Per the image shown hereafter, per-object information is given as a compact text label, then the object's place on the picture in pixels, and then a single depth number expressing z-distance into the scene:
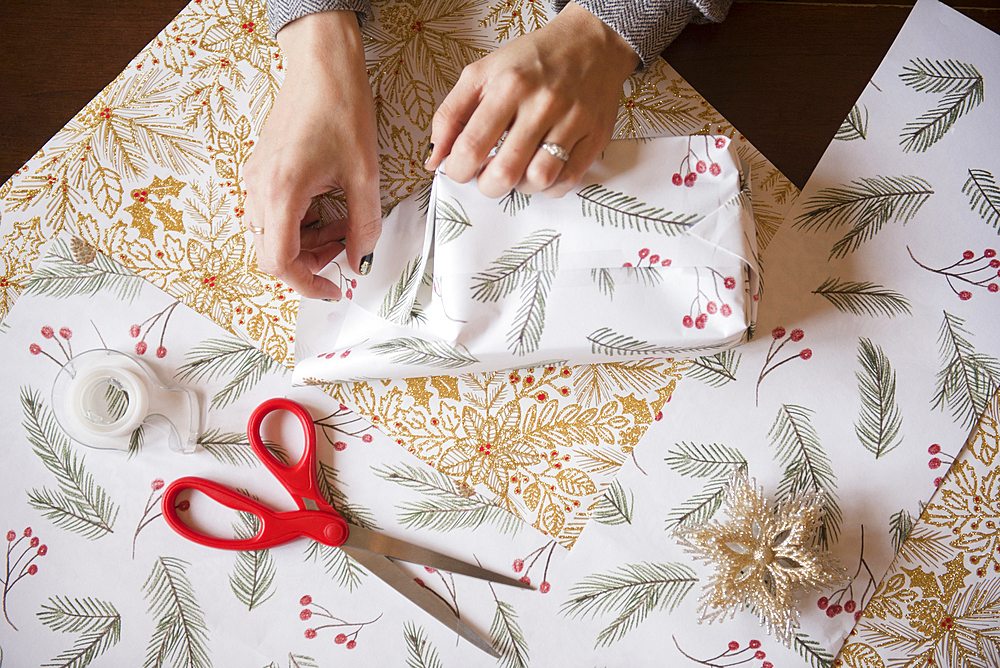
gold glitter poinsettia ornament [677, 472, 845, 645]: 0.51
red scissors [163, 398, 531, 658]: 0.56
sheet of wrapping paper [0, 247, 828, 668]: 0.57
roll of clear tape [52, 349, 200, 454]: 0.56
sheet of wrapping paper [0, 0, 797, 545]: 0.59
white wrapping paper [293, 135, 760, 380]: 0.51
